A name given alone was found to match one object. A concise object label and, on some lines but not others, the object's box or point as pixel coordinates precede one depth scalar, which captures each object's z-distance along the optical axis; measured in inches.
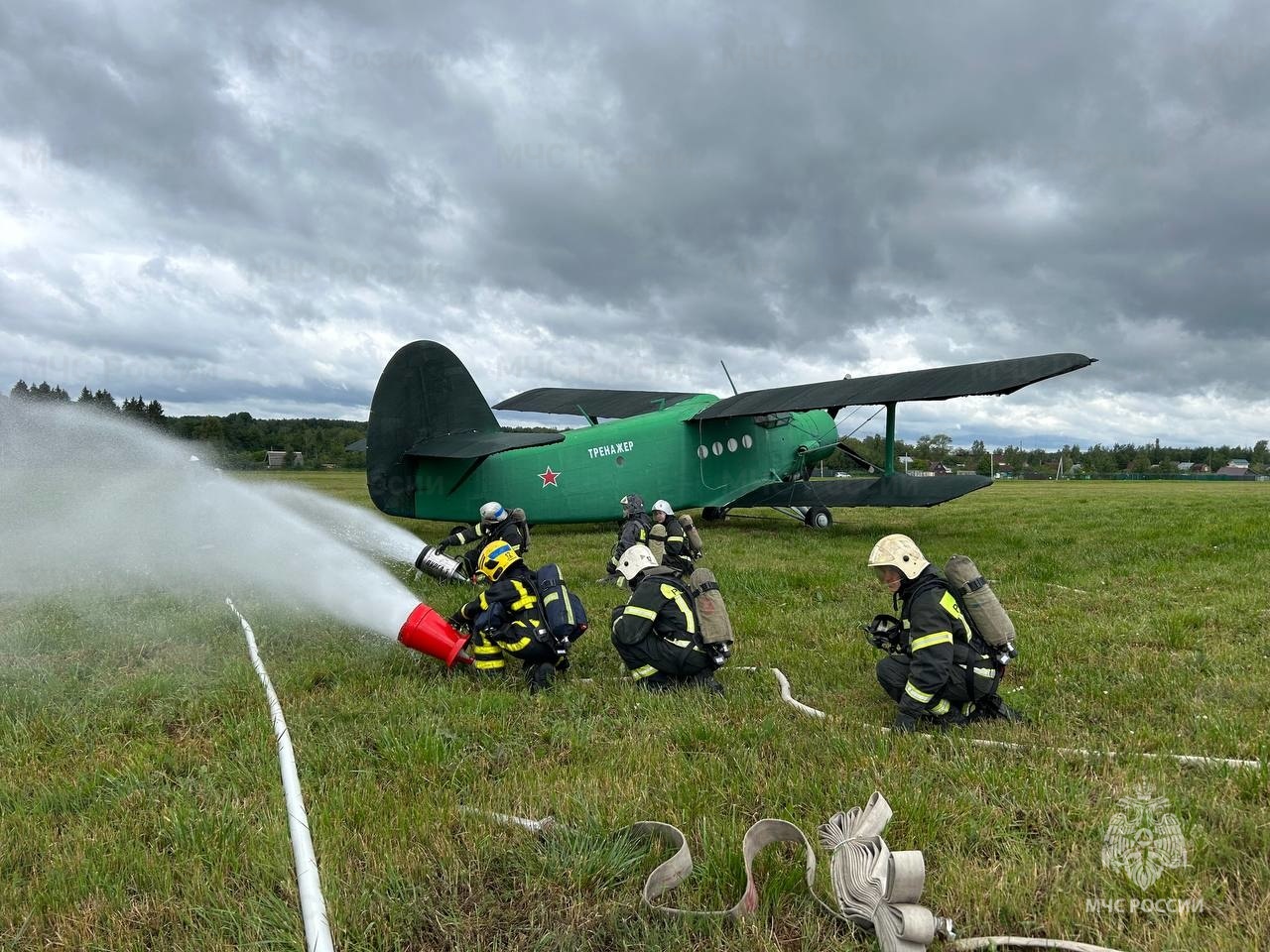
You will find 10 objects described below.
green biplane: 574.9
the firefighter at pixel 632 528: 461.4
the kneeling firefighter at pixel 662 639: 236.1
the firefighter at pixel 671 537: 423.5
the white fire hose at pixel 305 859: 103.1
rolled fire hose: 102.3
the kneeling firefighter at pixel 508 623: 247.3
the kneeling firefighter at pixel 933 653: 187.5
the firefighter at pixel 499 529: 287.9
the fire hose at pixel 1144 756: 156.6
